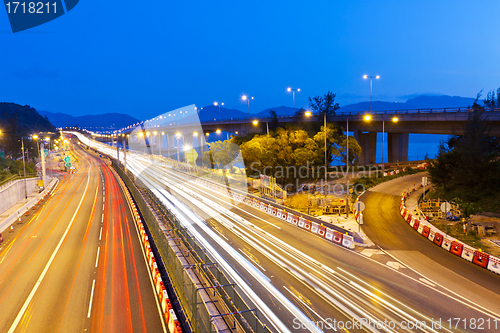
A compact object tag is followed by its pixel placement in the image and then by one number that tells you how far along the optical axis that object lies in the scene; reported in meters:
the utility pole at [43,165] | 48.61
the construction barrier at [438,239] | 20.40
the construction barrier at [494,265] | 16.05
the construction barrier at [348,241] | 20.91
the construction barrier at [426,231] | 22.32
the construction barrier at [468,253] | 17.77
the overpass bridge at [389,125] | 44.78
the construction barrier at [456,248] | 18.63
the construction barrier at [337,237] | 21.72
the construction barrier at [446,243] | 19.61
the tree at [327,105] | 64.44
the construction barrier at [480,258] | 16.75
